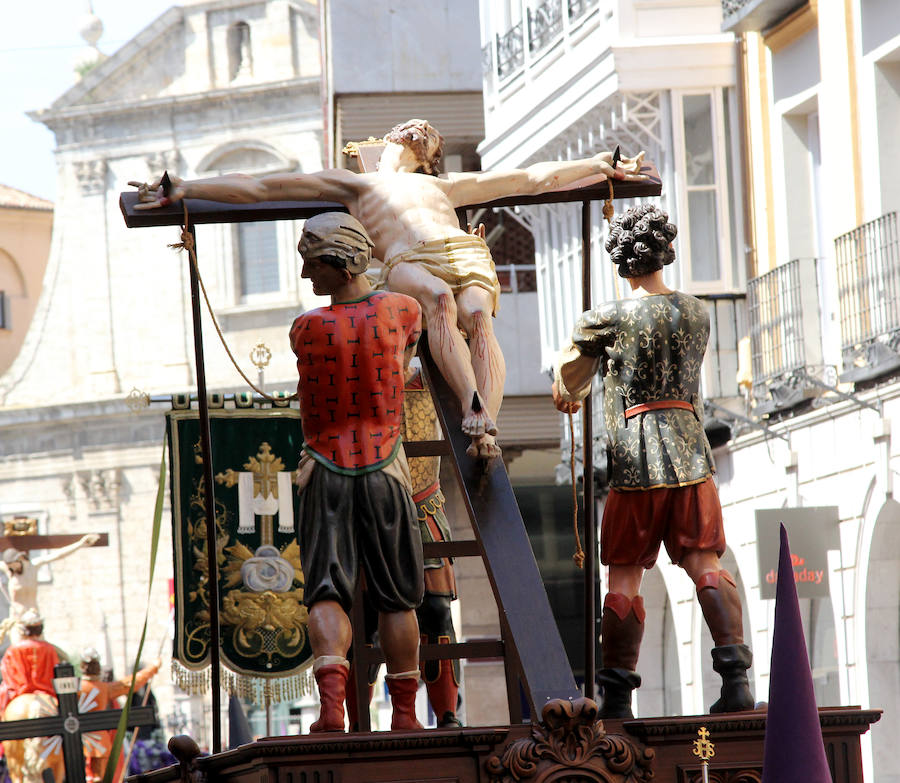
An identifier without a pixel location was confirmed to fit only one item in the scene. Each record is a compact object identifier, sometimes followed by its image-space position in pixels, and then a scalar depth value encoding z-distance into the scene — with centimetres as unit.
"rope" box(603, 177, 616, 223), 1325
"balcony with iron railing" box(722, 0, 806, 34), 3050
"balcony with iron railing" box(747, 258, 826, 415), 2976
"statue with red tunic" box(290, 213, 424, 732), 1120
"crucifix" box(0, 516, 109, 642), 3932
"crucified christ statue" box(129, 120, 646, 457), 1273
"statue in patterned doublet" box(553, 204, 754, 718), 1208
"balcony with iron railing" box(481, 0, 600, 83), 3555
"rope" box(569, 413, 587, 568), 1319
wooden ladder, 1111
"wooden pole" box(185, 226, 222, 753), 1284
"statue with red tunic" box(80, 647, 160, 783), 2869
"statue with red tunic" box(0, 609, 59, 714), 3304
